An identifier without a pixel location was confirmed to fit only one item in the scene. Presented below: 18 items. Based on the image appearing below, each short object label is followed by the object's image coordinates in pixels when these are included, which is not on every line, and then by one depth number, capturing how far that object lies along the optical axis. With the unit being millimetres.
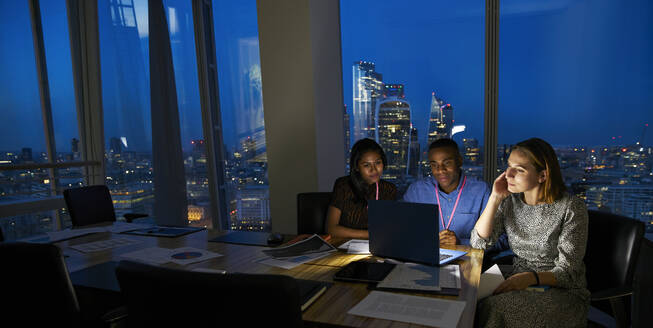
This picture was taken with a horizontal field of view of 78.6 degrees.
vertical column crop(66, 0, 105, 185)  4418
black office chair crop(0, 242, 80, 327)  1250
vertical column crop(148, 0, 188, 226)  4352
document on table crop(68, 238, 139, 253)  2121
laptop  1587
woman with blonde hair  1601
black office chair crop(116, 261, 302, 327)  823
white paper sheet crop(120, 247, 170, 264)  1860
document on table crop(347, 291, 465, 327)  1163
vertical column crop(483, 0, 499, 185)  3109
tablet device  1511
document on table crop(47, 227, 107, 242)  2377
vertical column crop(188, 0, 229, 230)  4395
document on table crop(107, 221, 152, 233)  2586
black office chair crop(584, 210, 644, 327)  1608
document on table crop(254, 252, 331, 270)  1741
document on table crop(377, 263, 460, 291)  1415
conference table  1210
